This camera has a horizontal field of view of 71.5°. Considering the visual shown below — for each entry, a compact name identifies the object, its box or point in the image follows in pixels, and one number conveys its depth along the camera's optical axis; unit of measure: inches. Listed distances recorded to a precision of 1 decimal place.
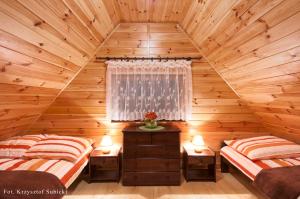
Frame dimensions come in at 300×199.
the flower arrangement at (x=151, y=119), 122.3
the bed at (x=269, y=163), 72.9
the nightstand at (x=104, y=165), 115.0
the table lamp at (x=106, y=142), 127.3
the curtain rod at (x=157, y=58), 131.9
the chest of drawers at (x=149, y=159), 114.3
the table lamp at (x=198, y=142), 127.4
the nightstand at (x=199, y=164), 116.0
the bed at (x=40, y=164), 68.0
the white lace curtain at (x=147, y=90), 131.5
